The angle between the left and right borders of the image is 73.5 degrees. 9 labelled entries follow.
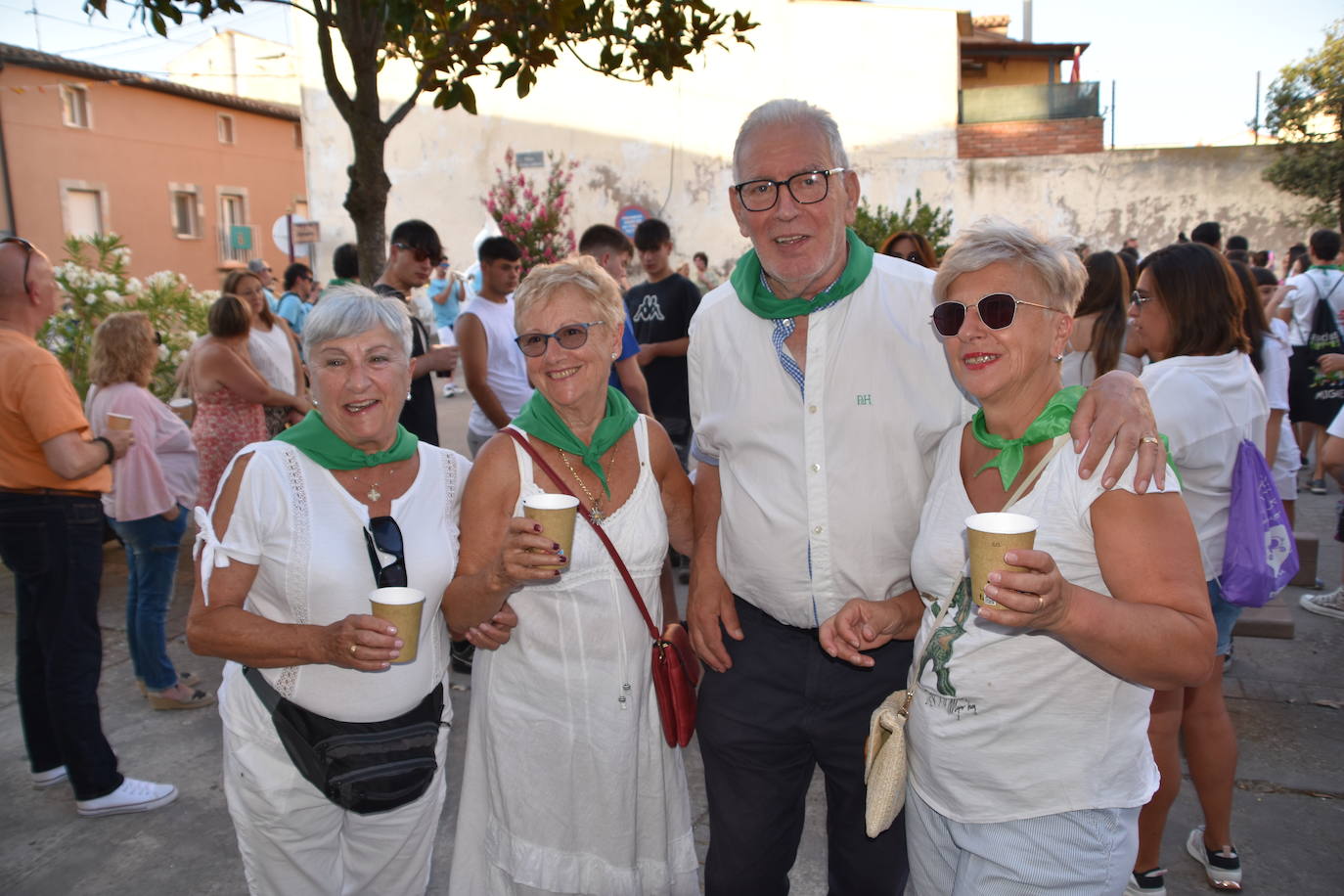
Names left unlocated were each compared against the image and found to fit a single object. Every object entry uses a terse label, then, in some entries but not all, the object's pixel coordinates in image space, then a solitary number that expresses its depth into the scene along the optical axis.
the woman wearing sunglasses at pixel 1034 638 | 1.73
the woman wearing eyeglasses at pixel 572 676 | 2.50
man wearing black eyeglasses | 2.40
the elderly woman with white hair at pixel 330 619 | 2.28
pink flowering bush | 16.22
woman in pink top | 4.61
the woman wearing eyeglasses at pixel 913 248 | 6.11
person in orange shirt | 3.53
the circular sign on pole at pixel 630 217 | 18.44
